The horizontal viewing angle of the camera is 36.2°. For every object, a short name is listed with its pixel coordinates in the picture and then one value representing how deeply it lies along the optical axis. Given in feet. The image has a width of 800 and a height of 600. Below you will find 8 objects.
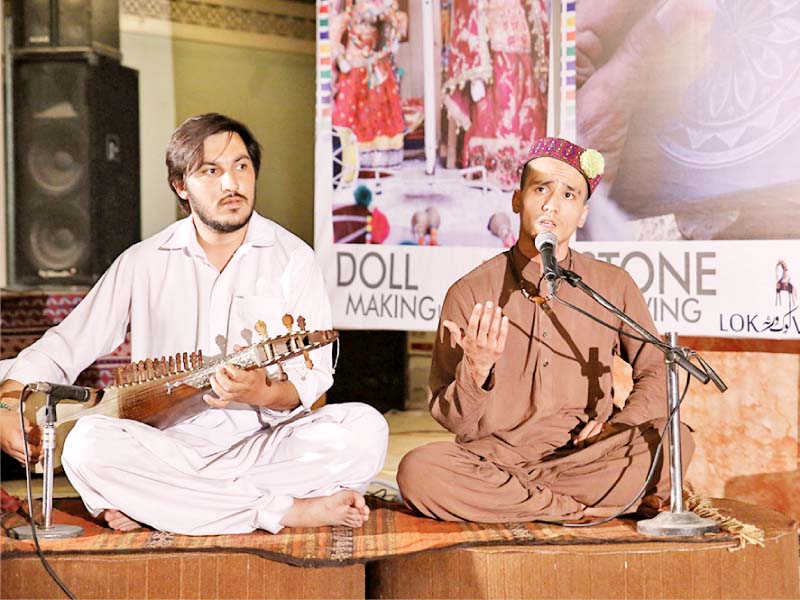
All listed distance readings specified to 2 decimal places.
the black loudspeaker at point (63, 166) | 21.15
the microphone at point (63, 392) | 12.46
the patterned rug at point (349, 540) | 12.12
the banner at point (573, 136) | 14.48
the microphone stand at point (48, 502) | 12.26
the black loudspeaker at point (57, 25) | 21.07
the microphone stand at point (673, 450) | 12.08
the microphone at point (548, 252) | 11.85
